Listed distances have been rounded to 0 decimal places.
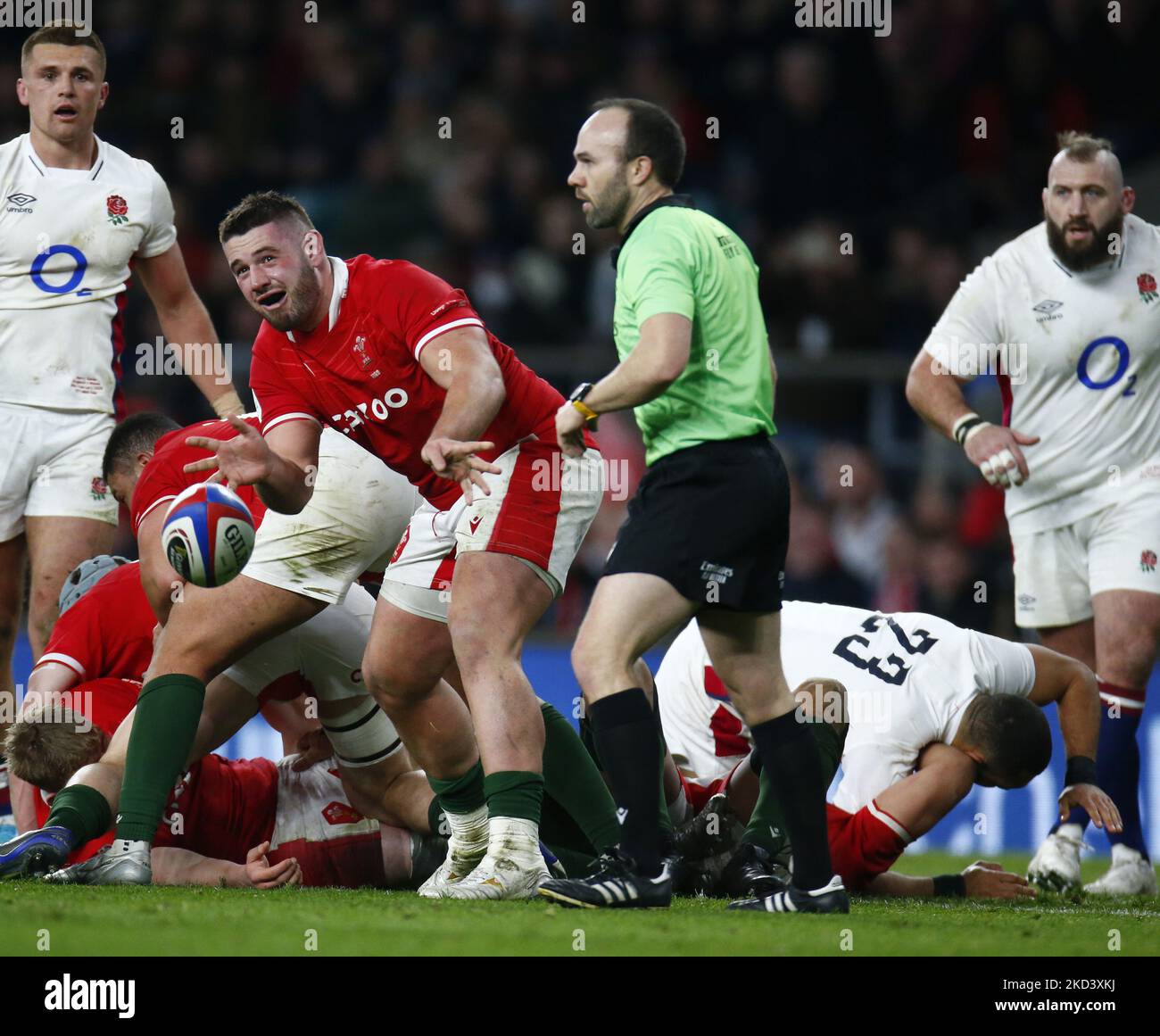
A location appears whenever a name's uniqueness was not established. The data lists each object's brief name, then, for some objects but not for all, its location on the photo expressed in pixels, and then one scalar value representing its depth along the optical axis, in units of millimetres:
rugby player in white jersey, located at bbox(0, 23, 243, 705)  12484
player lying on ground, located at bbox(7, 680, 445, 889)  10867
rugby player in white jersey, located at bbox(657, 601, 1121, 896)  11016
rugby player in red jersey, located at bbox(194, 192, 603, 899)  9406
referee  8766
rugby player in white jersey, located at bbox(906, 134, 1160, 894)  13055
